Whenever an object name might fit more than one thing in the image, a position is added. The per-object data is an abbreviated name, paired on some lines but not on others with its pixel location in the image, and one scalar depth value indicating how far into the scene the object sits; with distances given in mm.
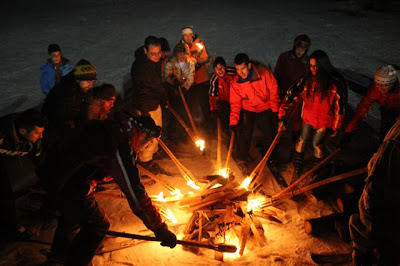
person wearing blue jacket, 6031
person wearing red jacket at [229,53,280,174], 4895
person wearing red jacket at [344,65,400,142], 4318
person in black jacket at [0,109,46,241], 3491
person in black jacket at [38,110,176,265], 2908
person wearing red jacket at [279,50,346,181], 4383
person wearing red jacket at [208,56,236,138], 5430
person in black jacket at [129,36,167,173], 5223
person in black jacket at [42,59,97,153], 4359
